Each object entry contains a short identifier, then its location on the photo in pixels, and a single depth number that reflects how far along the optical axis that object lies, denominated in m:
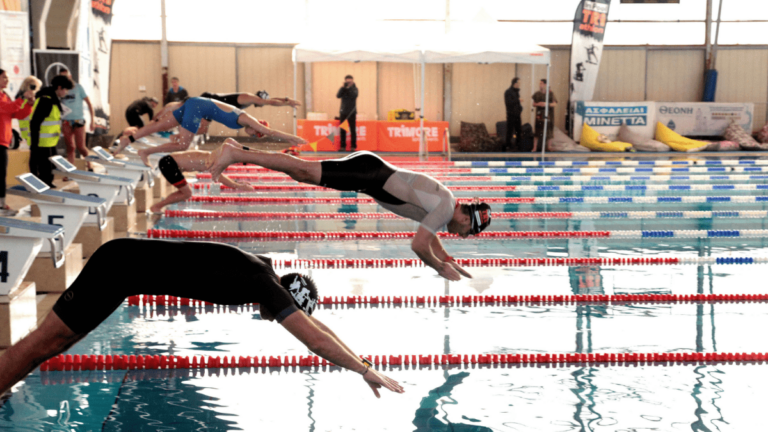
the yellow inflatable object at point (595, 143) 20.45
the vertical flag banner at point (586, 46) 21.03
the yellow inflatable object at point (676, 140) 20.75
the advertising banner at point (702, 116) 21.67
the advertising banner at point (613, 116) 21.14
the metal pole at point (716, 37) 22.89
